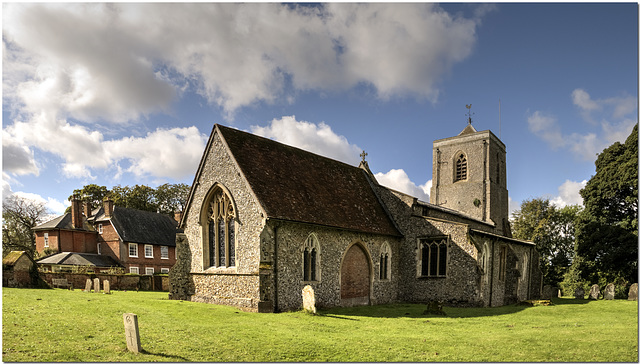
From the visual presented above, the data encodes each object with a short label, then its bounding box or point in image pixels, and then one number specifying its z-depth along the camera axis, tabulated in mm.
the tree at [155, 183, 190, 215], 66625
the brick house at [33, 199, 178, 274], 41500
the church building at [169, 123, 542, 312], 19281
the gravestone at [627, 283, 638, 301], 29594
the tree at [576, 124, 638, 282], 31500
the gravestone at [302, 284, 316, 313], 17906
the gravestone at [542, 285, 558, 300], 34688
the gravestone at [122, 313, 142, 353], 9414
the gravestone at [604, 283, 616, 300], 30917
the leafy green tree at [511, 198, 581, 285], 49875
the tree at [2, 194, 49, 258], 49750
